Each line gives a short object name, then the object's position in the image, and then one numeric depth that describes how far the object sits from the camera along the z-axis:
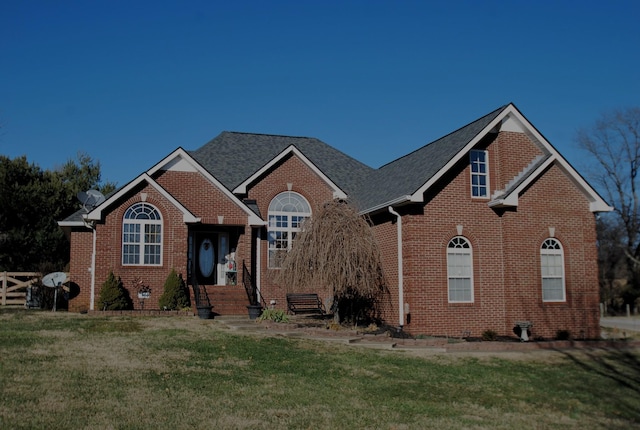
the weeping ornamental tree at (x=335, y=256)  17.78
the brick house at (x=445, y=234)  18.94
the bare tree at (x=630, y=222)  46.09
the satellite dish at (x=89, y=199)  22.75
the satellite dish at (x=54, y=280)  22.28
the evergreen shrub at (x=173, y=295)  20.97
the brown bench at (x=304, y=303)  23.39
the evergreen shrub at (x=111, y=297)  20.45
